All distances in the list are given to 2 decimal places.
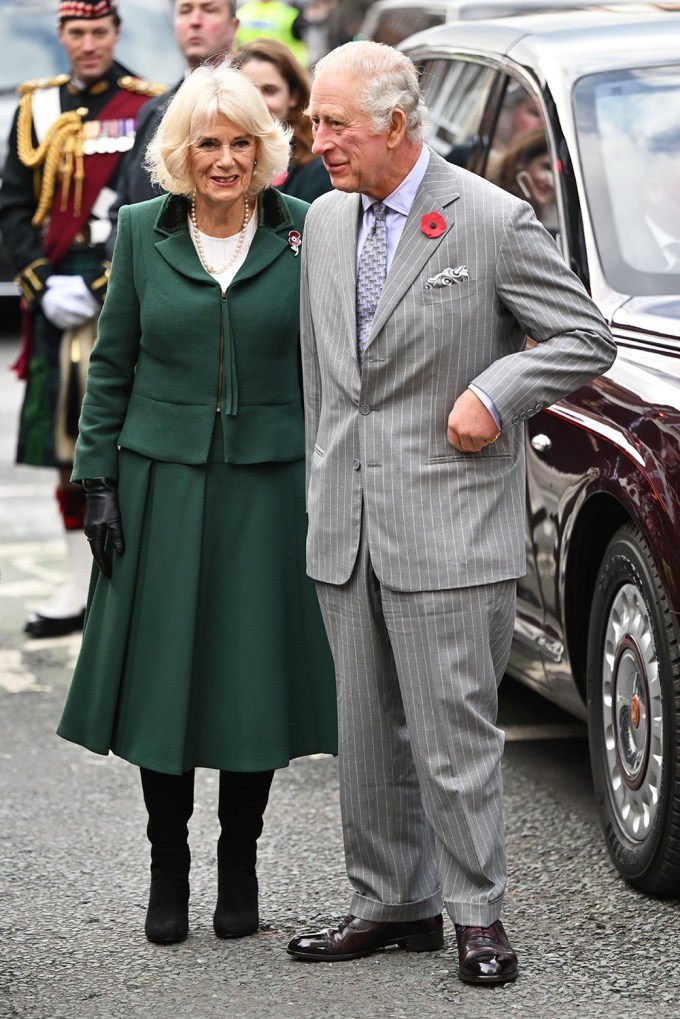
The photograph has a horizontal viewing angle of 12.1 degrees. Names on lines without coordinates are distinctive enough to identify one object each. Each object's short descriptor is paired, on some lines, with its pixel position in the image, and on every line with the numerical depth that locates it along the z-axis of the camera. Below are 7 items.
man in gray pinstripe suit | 6.14
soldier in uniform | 11.22
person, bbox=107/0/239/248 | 10.51
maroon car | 7.00
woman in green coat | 6.73
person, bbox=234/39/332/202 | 9.94
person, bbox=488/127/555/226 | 8.71
